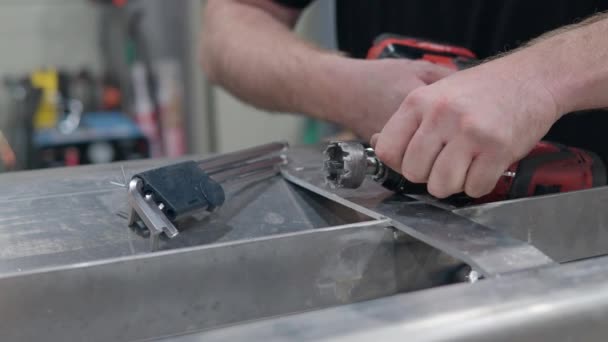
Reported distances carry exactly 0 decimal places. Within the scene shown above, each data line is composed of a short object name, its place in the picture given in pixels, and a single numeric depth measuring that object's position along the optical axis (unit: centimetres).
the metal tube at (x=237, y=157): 96
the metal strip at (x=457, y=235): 77
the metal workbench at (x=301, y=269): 69
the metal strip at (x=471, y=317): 67
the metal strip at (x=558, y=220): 87
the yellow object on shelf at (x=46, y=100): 212
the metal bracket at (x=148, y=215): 85
